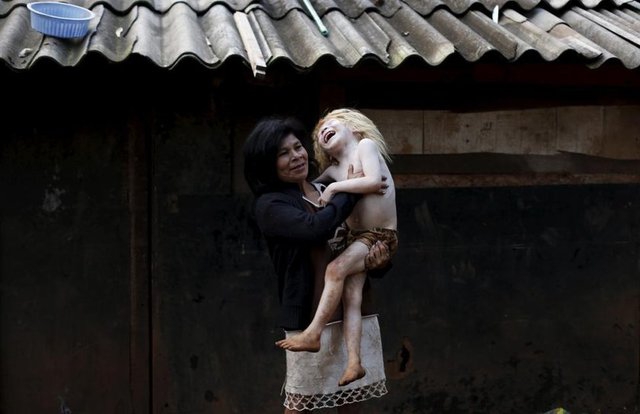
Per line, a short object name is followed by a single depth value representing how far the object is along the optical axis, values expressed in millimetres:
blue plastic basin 3795
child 2973
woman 2928
